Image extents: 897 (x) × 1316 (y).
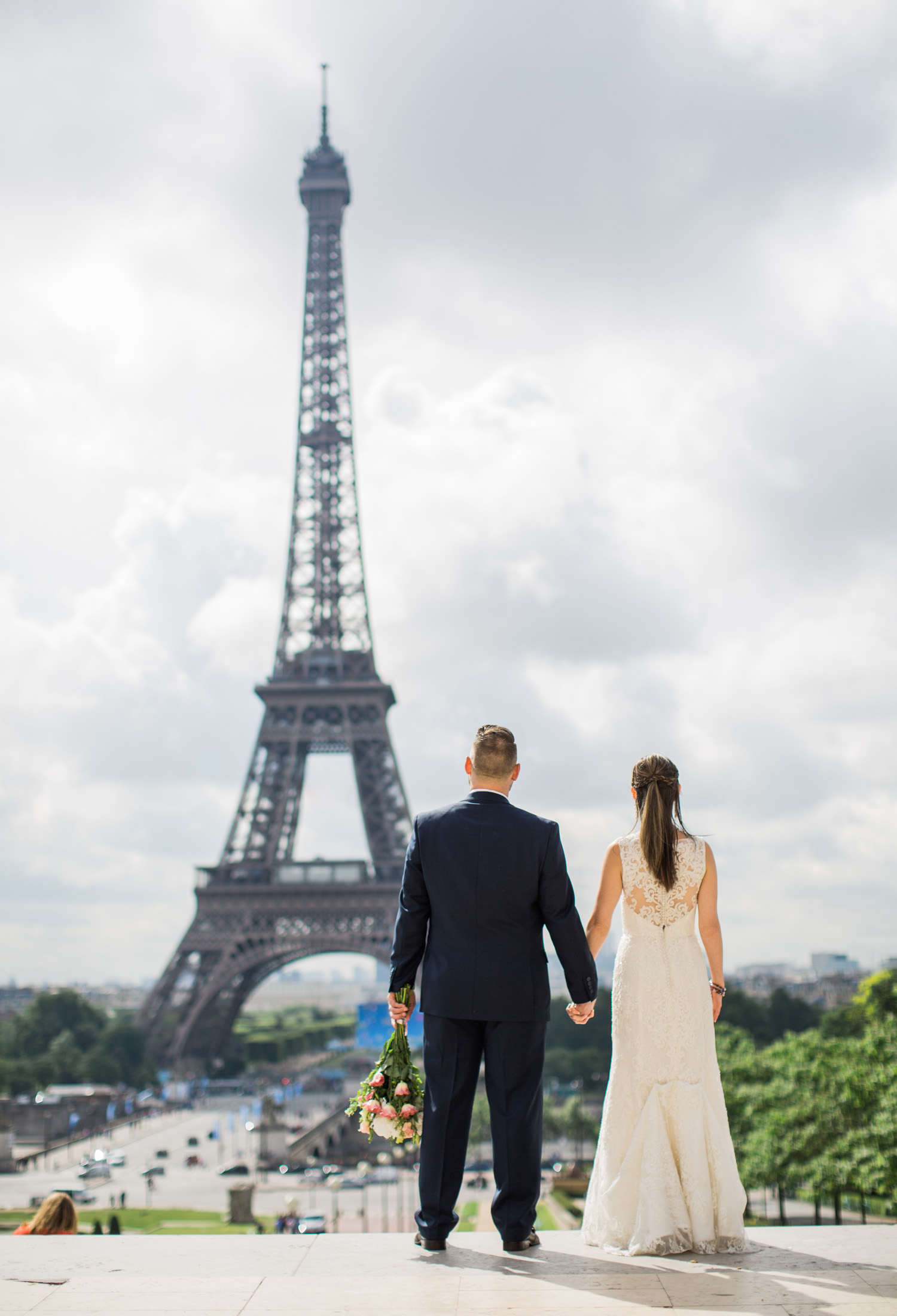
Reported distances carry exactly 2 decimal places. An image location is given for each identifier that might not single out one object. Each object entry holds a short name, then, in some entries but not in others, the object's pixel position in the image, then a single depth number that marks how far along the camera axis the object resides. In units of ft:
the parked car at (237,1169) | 140.46
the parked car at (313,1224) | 96.32
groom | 17.28
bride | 17.13
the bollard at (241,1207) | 100.22
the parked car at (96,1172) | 138.31
